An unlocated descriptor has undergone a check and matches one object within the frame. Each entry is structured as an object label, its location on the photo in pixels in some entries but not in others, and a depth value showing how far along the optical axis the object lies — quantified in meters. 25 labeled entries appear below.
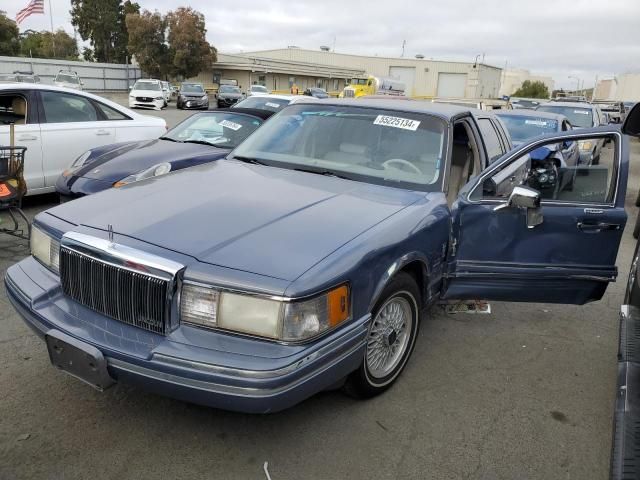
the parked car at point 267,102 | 9.91
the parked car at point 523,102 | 22.90
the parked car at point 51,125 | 6.57
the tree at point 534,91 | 90.31
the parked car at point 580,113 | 13.33
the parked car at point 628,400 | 1.92
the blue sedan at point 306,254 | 2.30
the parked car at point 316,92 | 34.09
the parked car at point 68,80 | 27.09
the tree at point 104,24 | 59.00
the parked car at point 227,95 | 34.94
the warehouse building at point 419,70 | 79.38
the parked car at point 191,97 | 31.41
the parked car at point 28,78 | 21.56
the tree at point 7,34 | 51.47
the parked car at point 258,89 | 36.97
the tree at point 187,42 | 46.84
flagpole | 63.66
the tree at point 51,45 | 66.50
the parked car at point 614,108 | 26.64
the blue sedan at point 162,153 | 5.80
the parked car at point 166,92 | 32.21
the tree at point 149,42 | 46.51
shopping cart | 4.90
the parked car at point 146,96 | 27.91
